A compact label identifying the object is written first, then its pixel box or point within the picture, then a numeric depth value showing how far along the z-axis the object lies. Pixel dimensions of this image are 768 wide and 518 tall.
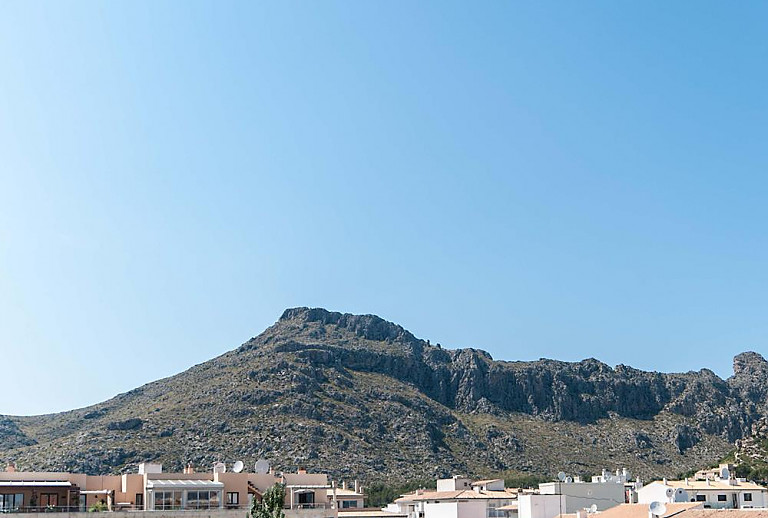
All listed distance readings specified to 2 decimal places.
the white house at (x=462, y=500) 85.94
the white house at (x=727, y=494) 101.56
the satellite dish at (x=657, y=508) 60.06
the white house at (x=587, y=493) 87.56
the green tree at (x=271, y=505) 54.97
